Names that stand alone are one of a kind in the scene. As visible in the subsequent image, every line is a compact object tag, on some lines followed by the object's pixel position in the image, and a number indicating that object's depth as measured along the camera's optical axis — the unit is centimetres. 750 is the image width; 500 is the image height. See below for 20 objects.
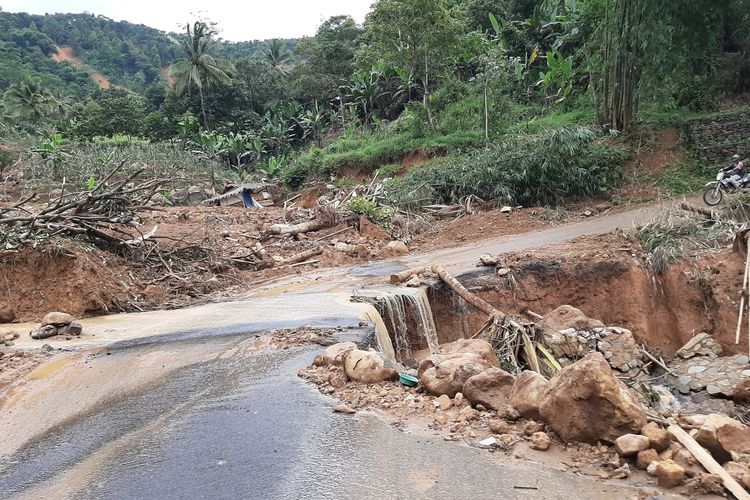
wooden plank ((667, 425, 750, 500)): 298
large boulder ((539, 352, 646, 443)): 362
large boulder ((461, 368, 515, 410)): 433
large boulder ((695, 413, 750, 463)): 336
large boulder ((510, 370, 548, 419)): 404
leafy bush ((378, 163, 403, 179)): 2283
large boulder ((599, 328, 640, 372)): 794
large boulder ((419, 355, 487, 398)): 468
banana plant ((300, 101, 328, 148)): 3622
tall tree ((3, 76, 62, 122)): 4234
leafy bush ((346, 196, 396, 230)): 1526
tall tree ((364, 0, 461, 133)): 1969
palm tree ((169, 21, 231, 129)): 4003
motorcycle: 1258
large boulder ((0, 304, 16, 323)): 855
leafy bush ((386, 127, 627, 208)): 1612
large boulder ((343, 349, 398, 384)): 513
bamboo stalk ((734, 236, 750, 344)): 726
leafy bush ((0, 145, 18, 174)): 3037
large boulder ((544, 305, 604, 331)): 846
